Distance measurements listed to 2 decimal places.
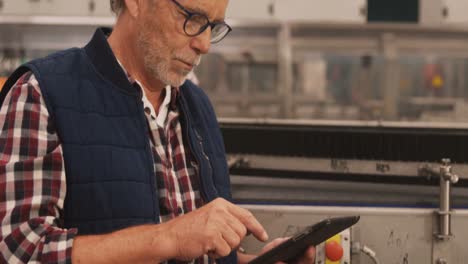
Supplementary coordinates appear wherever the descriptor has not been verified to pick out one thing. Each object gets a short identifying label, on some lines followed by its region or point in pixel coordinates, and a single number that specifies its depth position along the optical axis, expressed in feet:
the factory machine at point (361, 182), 8.34
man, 6.81
